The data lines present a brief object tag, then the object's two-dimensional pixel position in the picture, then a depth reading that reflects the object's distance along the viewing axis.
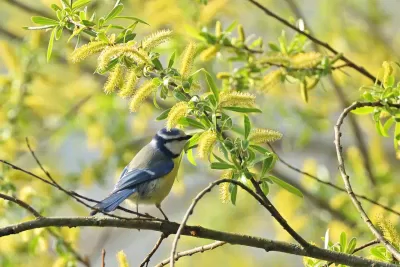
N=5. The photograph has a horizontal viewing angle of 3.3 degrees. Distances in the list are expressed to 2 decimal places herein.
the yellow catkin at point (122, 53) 6.40
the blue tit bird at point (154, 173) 6.81
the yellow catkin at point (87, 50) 6.41
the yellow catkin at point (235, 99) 6.41
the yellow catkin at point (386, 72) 6.50
